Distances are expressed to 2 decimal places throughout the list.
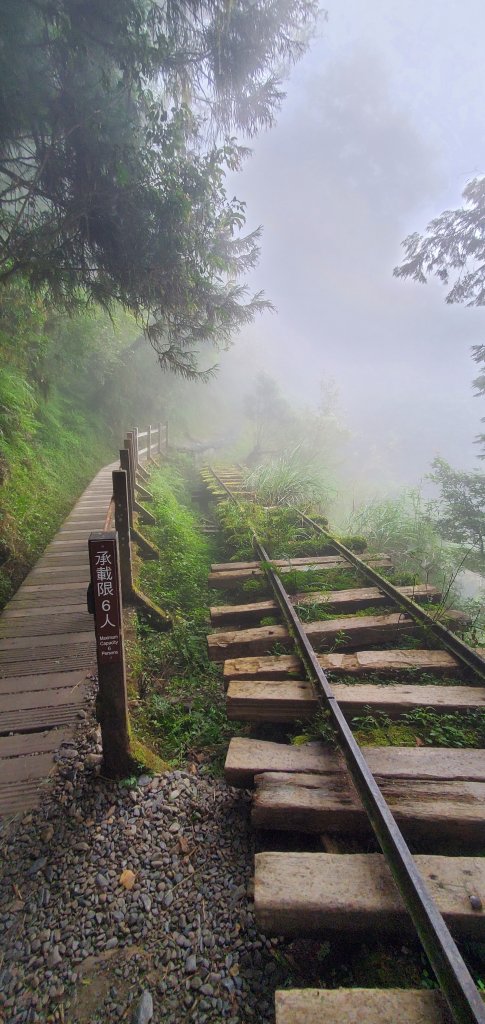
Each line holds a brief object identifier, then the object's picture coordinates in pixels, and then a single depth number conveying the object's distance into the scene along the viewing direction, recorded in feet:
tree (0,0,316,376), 14.65
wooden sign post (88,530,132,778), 7.47
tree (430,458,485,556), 32.71
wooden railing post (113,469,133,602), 13.54
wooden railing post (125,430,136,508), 21.32
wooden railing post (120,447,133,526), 18.39
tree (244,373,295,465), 99.91
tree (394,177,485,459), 32.19
